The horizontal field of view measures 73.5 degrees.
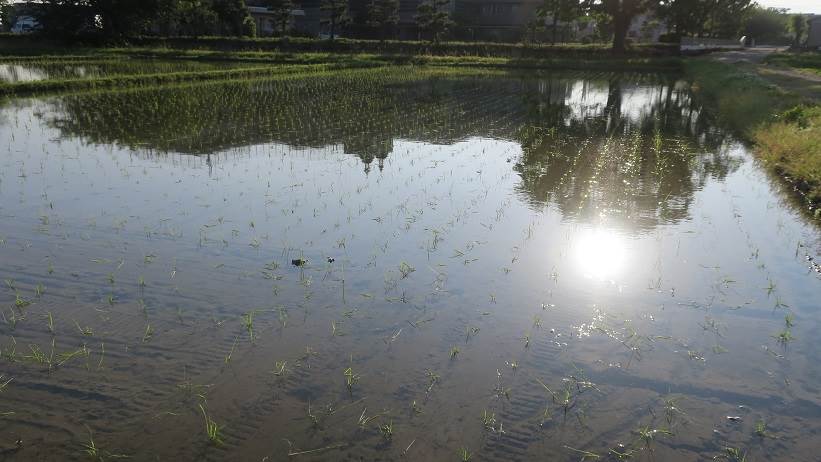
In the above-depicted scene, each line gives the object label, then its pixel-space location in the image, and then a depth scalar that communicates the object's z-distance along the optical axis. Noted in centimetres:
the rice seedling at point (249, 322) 324
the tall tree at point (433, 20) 3335
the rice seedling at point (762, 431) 252
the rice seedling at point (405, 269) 416
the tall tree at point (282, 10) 3517
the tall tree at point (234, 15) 3382
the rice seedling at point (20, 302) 350
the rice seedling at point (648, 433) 249
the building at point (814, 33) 3262
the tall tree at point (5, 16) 3000
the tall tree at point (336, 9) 3517
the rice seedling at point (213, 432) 241
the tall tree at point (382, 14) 3562
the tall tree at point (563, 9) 2783
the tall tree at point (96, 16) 2906
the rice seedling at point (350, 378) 281
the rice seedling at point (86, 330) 320
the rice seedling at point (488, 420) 256
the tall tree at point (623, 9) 2716
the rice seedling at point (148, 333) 316
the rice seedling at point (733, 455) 239
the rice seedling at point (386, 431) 248
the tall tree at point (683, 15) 2884
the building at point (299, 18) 4081
